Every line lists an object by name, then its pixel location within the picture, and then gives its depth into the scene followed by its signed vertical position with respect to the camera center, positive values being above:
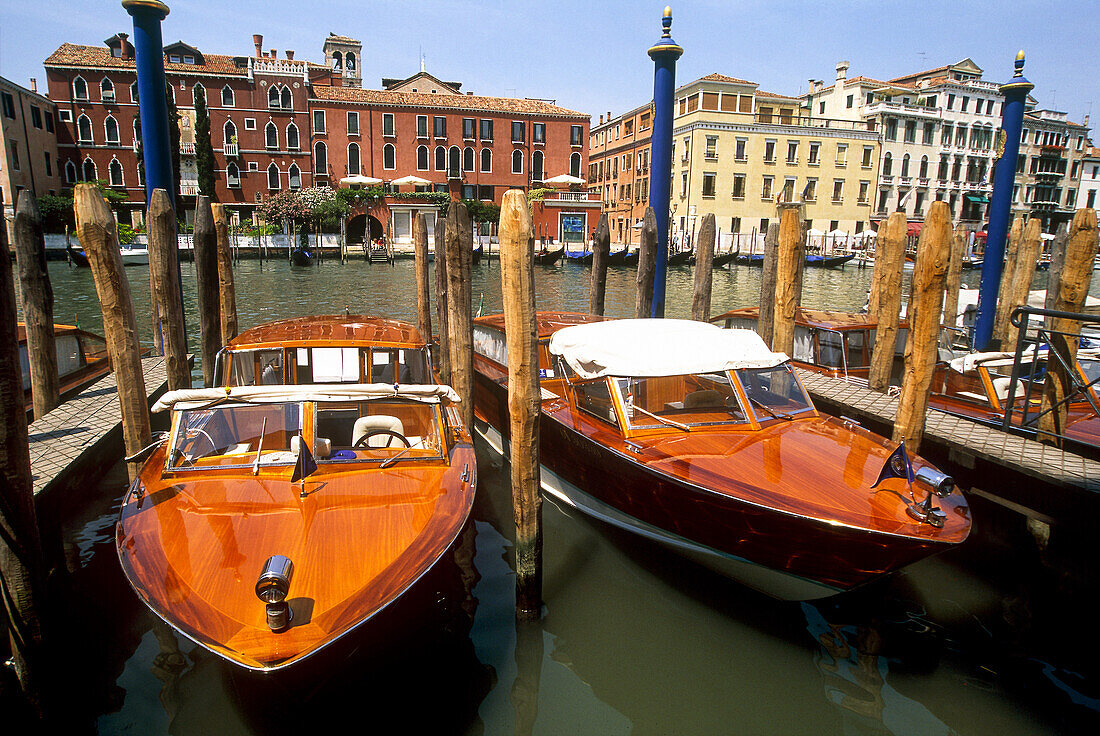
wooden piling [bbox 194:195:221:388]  7.84 -0.74
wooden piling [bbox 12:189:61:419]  6.55 -0.87
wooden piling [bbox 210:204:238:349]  9.45 -0.91
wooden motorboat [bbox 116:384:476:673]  3.22 -1.79
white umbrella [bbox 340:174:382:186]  38.53 +2.69
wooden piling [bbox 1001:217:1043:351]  10.48 -0.47
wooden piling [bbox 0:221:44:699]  3.47 -1.61
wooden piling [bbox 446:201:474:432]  7.26 -0.96
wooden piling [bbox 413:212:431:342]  10.23 -0.88
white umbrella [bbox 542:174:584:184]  40.50 +3.17
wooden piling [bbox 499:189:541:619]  4.61 -1.05
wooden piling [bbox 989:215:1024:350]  11.09 -0.93
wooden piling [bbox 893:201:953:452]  5.73 -0.77
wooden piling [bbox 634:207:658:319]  9.27 -0.56
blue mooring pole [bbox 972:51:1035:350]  9.05 +0.59
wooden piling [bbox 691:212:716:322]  9.65 -0.58
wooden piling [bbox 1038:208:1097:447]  5.91 -0.48
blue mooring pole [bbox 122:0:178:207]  7.53 +1.43
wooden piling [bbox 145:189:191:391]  6.76 -0.61
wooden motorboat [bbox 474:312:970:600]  4.33 -1.74
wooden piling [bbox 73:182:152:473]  5.27 -0.74
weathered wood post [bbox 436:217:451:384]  9.35 -1.17
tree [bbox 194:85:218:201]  40.44 +4.75
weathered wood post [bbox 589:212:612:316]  10.66 -0.59
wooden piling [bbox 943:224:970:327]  11.22 -0.75
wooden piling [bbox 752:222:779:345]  9.23 -0.78
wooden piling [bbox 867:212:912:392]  7.83 -0.72
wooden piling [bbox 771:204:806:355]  7.77 -0.48
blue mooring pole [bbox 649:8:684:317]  8.95 +1.50
